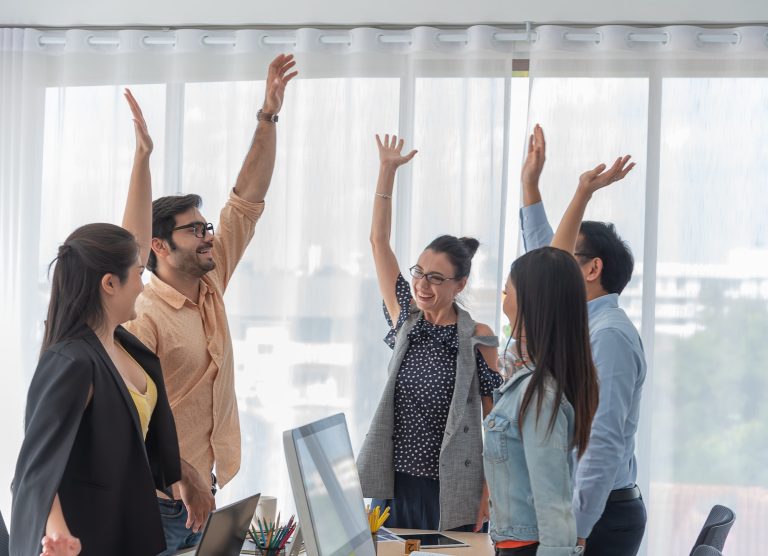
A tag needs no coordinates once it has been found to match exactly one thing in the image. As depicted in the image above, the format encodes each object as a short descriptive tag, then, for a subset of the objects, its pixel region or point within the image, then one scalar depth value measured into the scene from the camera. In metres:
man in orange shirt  2.42
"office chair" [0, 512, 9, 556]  2.36
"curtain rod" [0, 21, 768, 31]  3.62
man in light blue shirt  2.05
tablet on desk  2.24
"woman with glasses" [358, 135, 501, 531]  2.62
